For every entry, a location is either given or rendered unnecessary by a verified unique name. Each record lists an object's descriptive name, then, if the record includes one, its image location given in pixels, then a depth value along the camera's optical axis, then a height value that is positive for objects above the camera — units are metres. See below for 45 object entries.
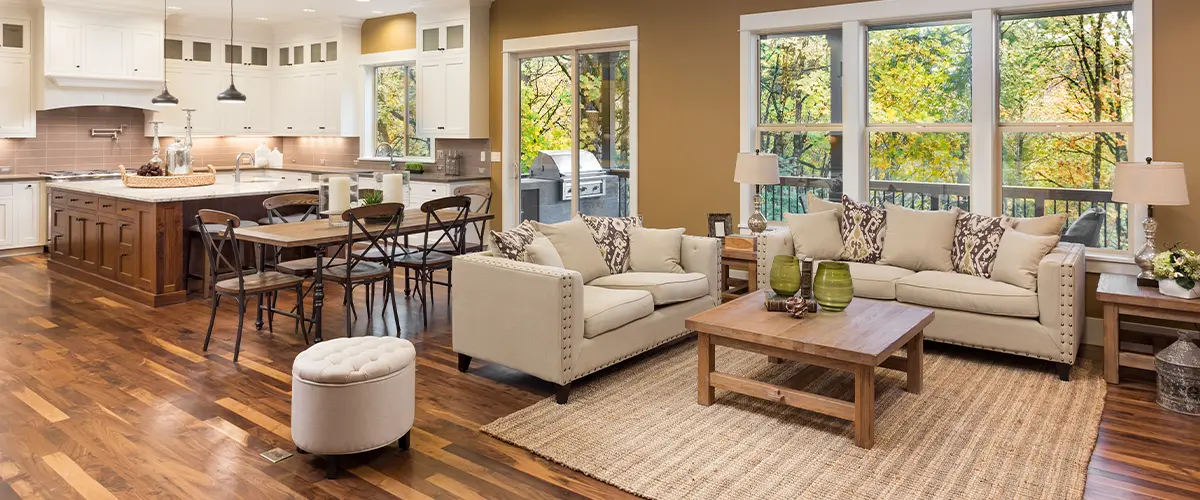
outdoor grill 7.71 +0.38
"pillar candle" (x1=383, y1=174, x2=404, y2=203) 5.57 +0.29
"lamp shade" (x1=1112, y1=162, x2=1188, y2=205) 4.36 +0.23
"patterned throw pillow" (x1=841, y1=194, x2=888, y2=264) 5.36 -0.04
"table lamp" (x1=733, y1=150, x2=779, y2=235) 5.86 +0.42
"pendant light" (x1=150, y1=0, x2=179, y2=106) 7.47 +1.18
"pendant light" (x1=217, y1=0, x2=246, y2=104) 7.15 +1.17
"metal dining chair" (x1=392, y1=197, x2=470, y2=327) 5.62 -0.12
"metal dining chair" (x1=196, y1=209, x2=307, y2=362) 4.75 -0.31
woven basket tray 6.66 +0.40
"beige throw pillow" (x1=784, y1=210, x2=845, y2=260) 5.43 -0.06
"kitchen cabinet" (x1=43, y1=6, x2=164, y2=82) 8.56 +1.99
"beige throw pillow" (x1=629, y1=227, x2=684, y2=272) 5.07 -0.14
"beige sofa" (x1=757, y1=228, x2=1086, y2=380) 4.30 -0.42
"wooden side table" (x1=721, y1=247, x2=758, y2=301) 5.71 -0.27
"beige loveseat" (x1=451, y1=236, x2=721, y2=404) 3.89 -0.45
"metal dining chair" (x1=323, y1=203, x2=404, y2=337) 4.93 -0.18
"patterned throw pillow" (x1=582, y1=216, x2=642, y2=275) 4.99 -0.07
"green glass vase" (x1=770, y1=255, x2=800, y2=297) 3.98 -0.22
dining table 4.75 -0.03
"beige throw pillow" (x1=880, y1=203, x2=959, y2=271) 5.07 -0.07
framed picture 6.13 +0.02
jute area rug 3.01 -0.89
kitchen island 6.20 +0.02
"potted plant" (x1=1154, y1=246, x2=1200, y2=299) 4.07 -0.23
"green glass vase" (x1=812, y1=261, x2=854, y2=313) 3.96 -0.28
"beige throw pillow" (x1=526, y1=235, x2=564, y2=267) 4.29 -0.13
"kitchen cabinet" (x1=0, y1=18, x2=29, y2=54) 8.50 +2.02
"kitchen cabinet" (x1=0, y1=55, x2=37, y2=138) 8.53 +1.39
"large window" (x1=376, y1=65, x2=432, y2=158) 9.34 +1.33
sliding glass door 7.49 +0.89
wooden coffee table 3.36 -0.50
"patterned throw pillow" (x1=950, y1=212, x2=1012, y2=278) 4.86 -0.10
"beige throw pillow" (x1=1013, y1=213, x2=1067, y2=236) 4.73 +0.01
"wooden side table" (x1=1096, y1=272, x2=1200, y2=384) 4.09 -0.43
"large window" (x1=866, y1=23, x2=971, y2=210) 5.70 +0.80
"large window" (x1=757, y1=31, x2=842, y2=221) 6.27 +0.88
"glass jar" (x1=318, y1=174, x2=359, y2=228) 5.37 +0.22
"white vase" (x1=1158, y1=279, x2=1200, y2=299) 4.10 -0.32
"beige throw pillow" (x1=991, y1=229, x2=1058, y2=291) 4.51 -0.17
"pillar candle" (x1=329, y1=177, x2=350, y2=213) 5.38 +0.22
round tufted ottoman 3.07 -0.66
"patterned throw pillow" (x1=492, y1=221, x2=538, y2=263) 4.30 -0.09
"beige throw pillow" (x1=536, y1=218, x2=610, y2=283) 4.70 -0.11
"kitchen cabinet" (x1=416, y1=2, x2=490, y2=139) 8.15 +1.62
